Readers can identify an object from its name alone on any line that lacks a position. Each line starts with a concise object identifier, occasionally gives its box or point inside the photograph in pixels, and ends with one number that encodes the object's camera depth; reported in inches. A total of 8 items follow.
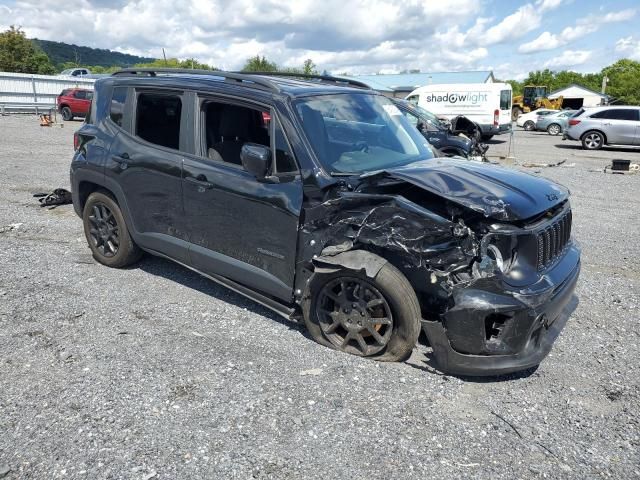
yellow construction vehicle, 1790.1
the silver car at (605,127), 738.2
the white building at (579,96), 2519.7
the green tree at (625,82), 2630.4
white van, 864.3
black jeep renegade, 126.3
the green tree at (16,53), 1881.2
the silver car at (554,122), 1142.3
